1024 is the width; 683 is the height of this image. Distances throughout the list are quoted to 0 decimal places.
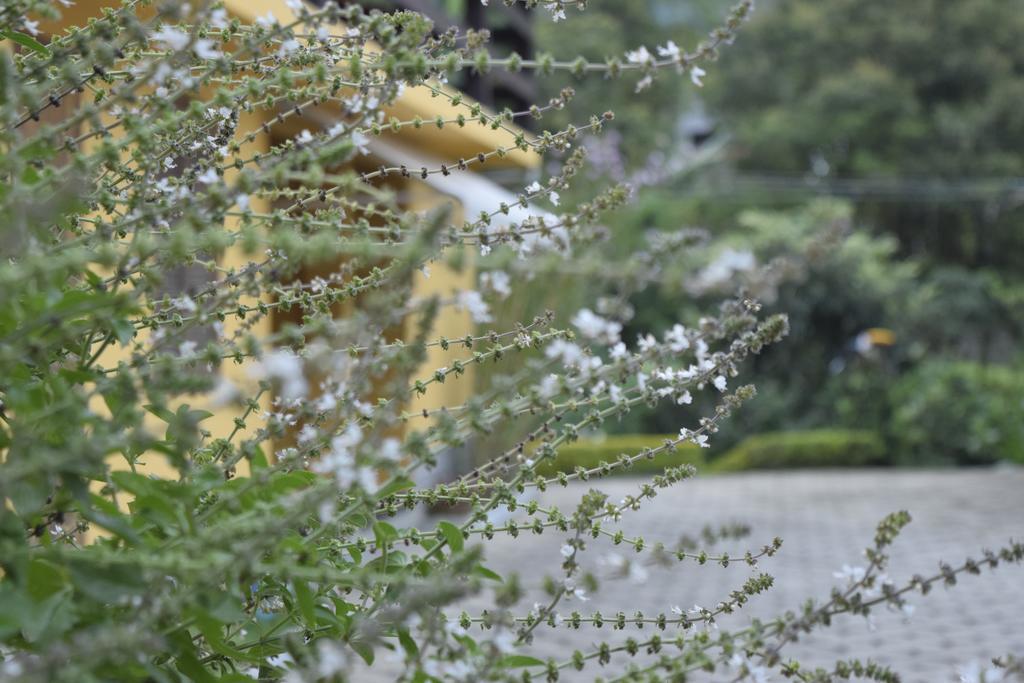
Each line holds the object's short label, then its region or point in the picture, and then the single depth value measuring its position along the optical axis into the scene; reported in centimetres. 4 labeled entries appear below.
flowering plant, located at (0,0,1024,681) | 136
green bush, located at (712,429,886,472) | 1488
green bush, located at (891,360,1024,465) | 1476
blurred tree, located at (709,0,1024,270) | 2150
